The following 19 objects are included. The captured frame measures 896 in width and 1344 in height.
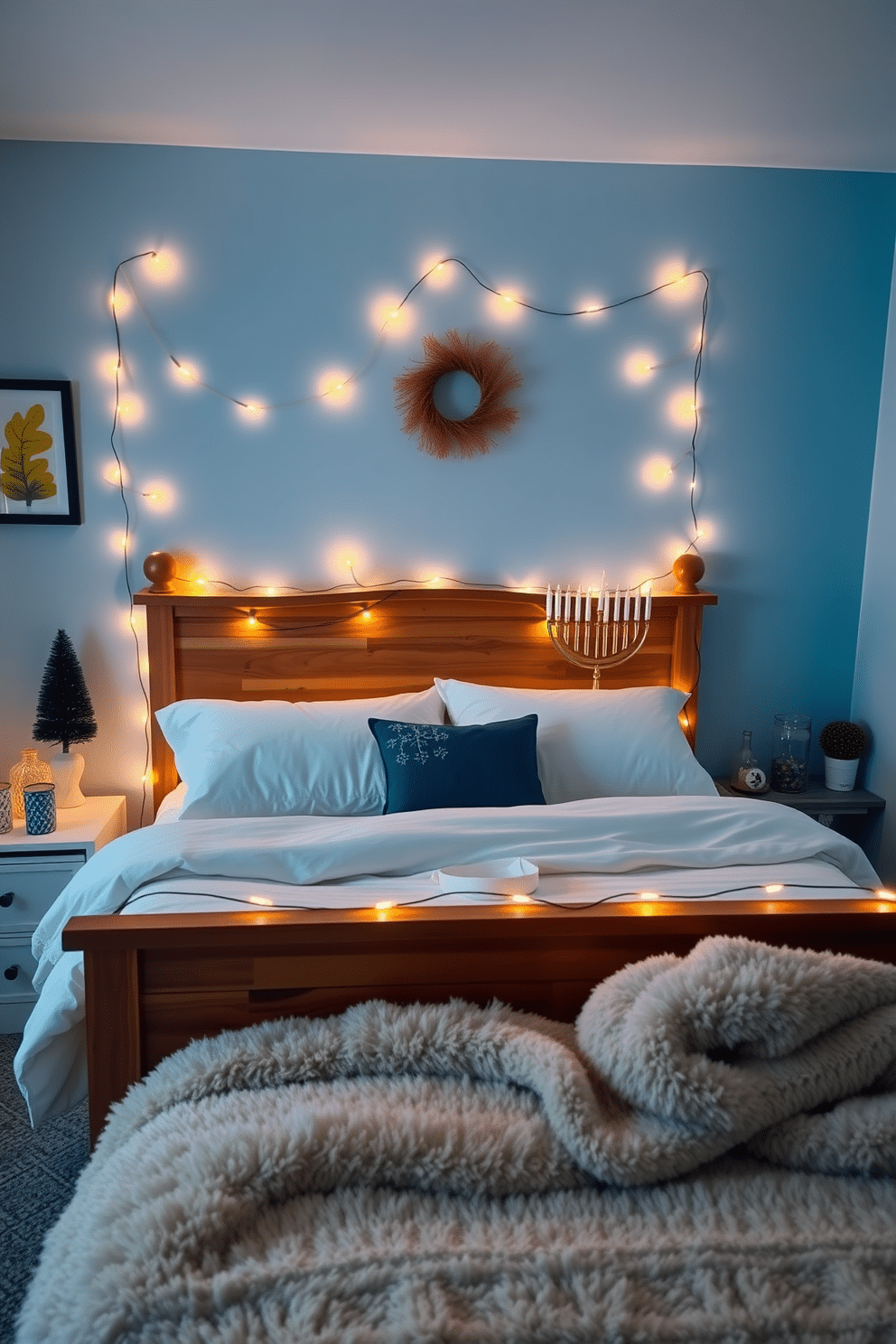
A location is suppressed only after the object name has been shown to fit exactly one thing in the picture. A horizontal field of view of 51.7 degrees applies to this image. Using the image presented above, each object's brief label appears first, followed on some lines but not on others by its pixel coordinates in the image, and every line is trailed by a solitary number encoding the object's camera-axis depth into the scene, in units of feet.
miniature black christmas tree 8.90
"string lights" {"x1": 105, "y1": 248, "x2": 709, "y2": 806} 9.11
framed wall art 9.07
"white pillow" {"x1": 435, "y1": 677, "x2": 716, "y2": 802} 8.33
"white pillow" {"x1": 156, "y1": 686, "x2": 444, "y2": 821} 7.86
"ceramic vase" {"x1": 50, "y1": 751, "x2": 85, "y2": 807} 9.02
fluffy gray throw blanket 3.03
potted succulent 9.86
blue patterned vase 8.26
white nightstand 8.15
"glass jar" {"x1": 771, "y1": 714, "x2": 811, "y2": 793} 9.75
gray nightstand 9.50
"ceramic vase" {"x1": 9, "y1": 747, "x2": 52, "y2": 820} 8.79
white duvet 5.70
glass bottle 9.65
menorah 9.55
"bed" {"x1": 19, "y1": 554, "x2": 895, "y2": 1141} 4.83
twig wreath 9.39
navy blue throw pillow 7.57
